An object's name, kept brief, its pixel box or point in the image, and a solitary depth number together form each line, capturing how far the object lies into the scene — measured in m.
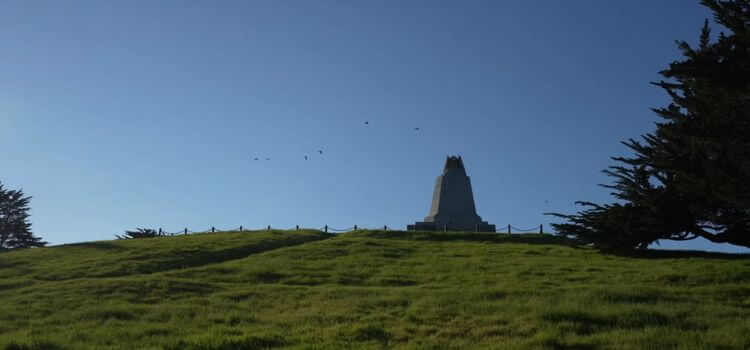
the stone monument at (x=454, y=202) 47.72
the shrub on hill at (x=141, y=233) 49.16
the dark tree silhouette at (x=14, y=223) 47.59
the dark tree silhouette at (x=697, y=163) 13.67
